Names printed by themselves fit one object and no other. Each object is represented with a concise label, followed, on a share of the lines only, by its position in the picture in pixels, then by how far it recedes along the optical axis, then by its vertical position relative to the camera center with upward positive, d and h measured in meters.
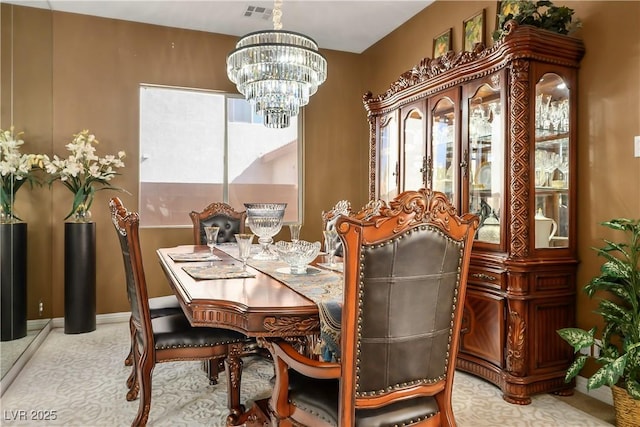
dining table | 1.55 -0.34
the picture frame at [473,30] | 3.38 +1.44
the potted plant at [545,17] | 2.60 +1.17
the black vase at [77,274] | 3.80 -0.55
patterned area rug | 2.29 -1.08
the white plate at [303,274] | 2.25 -0.31
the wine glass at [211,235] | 2.91 -0.16
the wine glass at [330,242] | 2.60 -0.18
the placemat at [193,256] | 2.75 -0.29
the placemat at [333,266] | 2.42 -0.31
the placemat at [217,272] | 2.11 -0.31
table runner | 1.57 -0.33
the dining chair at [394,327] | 1.26 -0.35
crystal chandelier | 2.68 +0.89
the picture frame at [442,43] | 3.72 +1.47
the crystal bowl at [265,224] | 2.74 -0.08
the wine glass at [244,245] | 2.37 -0.18
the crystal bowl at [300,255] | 2.27 -0.23
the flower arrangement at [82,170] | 3.78 +0.36
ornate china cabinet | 2.56 +0.08
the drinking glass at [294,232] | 2.84 -0.13
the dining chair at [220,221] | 3.86 -0.09
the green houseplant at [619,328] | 2.11 -0.58
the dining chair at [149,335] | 1.98 -0.59
